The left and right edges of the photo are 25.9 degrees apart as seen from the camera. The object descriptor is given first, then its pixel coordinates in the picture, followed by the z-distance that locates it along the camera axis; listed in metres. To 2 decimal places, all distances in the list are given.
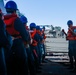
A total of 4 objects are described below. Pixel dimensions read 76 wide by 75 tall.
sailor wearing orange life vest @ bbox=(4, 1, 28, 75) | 3.64
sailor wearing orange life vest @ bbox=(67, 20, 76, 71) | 6.58
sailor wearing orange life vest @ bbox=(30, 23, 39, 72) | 5.30
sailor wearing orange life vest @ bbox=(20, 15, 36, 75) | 4.43
